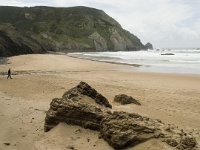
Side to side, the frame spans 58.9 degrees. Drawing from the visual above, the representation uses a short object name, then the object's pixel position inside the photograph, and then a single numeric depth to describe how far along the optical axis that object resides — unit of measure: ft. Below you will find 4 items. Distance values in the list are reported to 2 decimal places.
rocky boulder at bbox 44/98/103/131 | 15.92
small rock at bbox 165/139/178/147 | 13.04
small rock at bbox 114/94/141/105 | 24.81
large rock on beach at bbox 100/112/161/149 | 13.68
